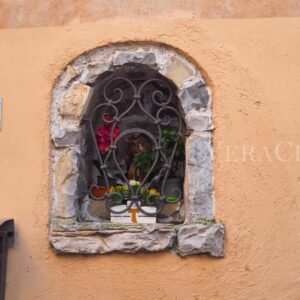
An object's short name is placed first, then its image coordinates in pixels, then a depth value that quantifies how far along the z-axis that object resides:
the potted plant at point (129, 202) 3.24
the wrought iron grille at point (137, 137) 3.29
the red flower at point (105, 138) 3.40
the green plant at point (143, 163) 3.39
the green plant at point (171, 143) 3.35
